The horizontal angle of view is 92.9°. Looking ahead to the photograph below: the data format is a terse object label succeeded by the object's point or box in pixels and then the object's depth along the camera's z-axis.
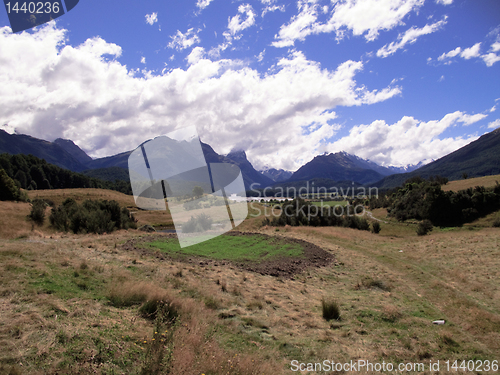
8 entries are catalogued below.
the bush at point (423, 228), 44.12
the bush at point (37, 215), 31.98
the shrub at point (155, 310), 6.54
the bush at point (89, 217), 30.25
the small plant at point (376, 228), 49.69
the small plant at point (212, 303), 8.37
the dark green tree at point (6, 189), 42.84
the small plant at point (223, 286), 10.57
